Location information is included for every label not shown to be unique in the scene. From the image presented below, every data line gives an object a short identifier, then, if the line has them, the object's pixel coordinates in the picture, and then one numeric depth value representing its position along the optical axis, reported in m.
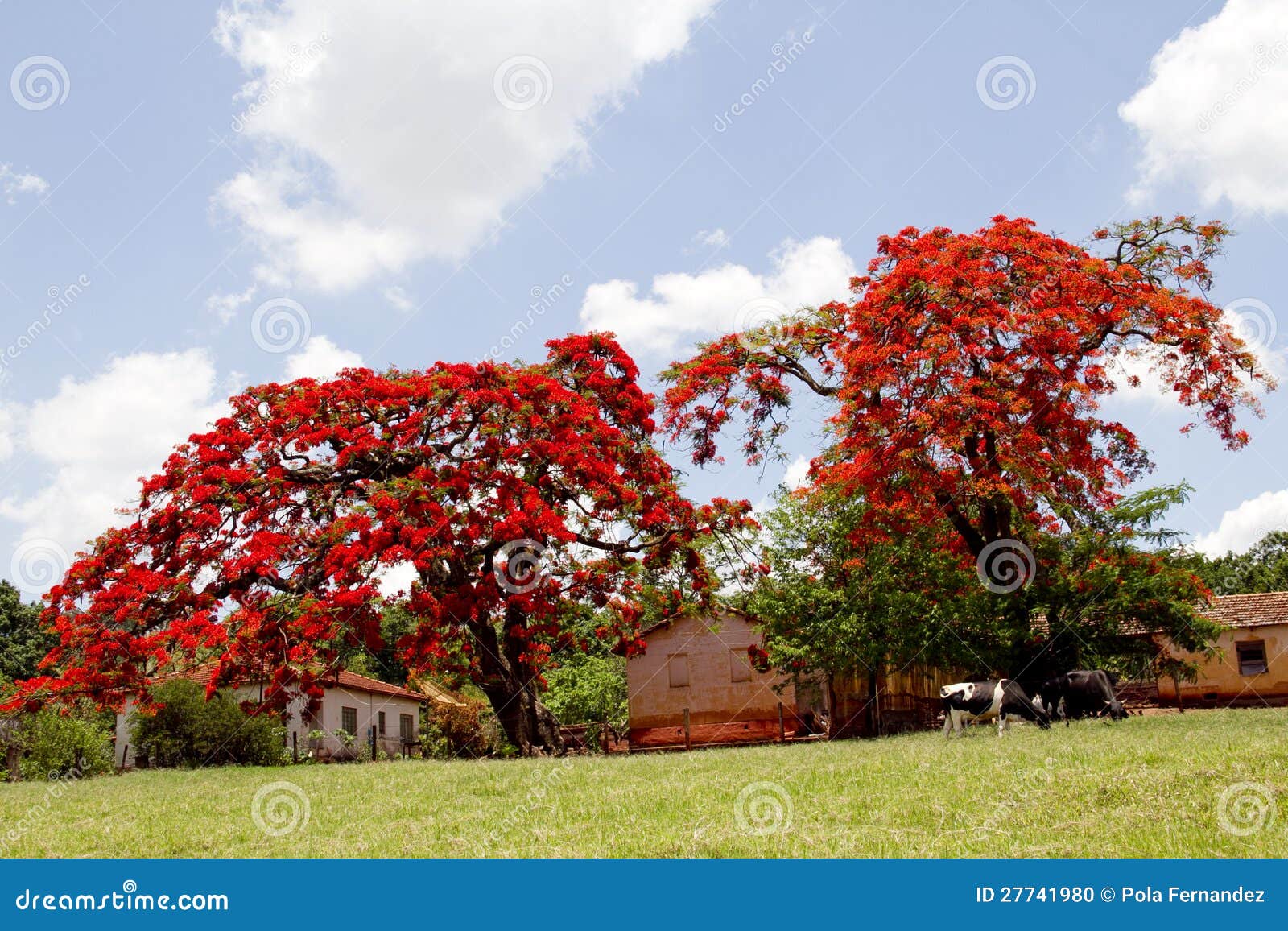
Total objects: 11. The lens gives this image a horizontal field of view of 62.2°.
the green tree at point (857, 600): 25.58
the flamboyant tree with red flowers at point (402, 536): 19.16
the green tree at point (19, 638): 51.19
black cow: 22.97
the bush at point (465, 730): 37.12
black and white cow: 21.56
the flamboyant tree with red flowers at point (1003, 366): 21.61
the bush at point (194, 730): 27.12
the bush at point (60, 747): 26.64
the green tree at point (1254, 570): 60.74
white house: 39.00
